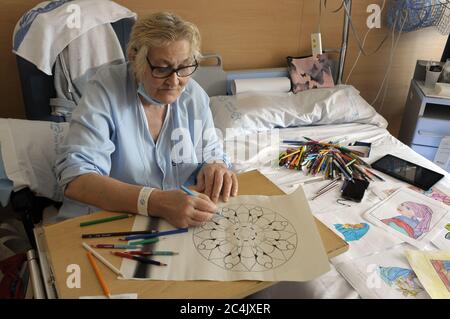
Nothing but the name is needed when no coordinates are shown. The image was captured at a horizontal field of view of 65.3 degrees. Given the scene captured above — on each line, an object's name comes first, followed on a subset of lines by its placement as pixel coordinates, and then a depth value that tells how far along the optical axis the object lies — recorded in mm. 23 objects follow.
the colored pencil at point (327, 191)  1282
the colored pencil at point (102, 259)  710
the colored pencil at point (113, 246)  765
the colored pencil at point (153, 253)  754
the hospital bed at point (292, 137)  942
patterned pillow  2279
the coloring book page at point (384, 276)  875
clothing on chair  1476
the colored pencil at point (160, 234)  797
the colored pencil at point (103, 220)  831
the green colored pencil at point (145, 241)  782
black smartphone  1363
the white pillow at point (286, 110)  1889
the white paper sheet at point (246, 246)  724
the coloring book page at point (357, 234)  1021
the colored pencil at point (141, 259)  737
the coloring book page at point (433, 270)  865
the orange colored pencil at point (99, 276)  668
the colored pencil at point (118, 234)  792
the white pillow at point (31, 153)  1192
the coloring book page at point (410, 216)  1073
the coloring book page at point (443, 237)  1035
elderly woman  898
